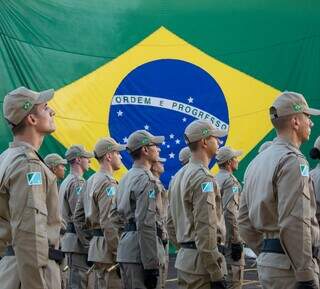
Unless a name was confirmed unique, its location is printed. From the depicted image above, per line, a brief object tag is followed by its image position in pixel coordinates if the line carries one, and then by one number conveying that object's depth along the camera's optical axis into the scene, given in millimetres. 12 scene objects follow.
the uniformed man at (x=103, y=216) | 7625
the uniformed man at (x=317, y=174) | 6372
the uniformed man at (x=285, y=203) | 4289
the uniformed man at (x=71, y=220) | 8734
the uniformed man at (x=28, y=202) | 3932
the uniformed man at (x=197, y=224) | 5434
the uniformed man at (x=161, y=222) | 6707
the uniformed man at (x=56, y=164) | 10211
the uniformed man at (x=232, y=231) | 8820
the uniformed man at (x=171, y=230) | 7470
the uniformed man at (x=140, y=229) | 6426
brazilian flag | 13586
